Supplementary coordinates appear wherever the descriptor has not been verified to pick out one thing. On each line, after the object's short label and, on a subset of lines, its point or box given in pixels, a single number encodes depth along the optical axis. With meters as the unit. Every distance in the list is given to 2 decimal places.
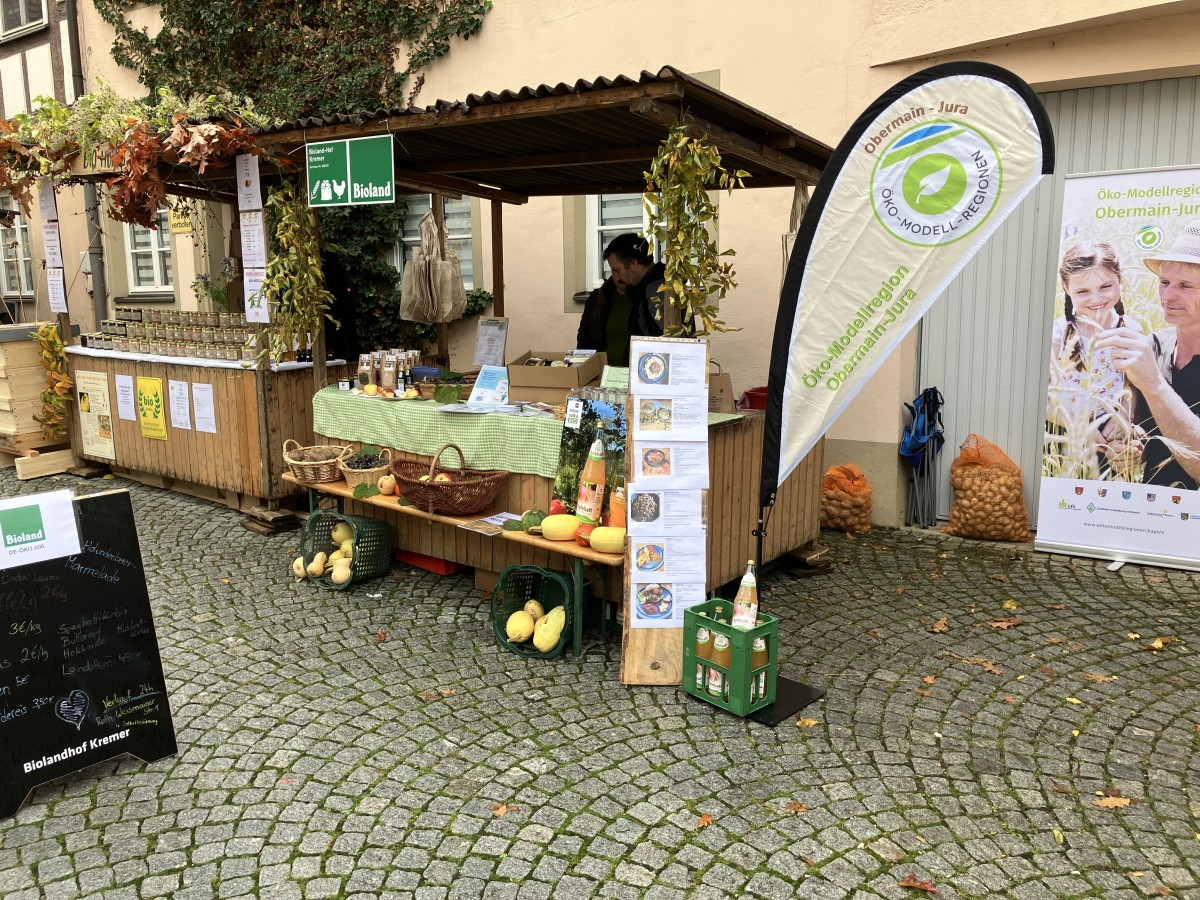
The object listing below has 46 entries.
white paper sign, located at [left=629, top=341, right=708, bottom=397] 4.14
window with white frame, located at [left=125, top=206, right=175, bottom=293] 12.58
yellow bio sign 7.43
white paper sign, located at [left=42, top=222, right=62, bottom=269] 8.01
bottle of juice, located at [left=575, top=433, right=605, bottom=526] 4.47
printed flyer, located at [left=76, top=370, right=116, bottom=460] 8.04
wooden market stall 4.34
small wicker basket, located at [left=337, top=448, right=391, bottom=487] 5.55
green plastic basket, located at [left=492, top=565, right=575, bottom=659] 4.52
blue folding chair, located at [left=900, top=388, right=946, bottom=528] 6.86
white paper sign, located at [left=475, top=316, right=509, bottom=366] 7.66
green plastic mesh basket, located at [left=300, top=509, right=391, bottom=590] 5.55
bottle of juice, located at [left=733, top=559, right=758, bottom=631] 3.83
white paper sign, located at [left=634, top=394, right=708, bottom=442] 4.16
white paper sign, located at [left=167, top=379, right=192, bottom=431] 7.18
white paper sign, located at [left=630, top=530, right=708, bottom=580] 4.16
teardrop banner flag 3.43
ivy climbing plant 9.26
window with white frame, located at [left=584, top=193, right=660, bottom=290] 8.62
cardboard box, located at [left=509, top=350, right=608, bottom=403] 5.43
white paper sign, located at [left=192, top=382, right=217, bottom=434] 6.97
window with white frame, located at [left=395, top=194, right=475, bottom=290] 9.75
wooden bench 4.33
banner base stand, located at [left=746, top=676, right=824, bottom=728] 3.88
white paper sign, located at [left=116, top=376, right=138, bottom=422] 7.72
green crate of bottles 3.81
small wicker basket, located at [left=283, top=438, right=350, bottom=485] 5.80
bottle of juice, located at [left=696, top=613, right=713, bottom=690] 4.02
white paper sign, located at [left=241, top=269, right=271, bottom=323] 6.45
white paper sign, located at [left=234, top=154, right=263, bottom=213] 6.26
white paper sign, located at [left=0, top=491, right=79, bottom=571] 3.25
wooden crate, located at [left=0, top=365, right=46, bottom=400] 8.29
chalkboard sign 3.24
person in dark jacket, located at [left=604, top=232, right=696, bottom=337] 6.35
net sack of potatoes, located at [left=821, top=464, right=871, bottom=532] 6.82
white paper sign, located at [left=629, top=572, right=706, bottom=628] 4.17
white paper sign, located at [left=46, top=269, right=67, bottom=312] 8.11
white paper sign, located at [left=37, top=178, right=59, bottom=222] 7.87
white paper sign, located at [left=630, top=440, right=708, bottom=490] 4.16
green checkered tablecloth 4.97
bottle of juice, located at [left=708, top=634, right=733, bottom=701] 3.90
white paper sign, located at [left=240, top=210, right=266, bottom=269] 6.36
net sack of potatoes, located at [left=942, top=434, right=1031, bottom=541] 6.46
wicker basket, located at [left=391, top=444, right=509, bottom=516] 4.90
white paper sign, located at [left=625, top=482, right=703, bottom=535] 4.14
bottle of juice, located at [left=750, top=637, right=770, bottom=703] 3.85
